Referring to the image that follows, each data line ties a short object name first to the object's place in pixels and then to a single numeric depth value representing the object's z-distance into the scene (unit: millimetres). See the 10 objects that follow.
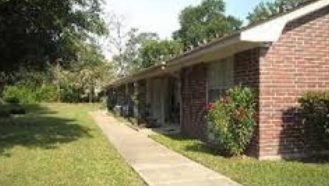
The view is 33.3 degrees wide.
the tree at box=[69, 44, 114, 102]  66125
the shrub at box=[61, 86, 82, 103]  64688
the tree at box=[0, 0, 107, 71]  16141
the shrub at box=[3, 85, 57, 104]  59662
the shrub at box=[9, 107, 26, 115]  38750
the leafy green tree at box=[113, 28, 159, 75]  82444
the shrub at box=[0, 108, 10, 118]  34006
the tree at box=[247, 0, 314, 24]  67312
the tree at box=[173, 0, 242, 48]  78194
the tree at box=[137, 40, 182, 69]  71250
